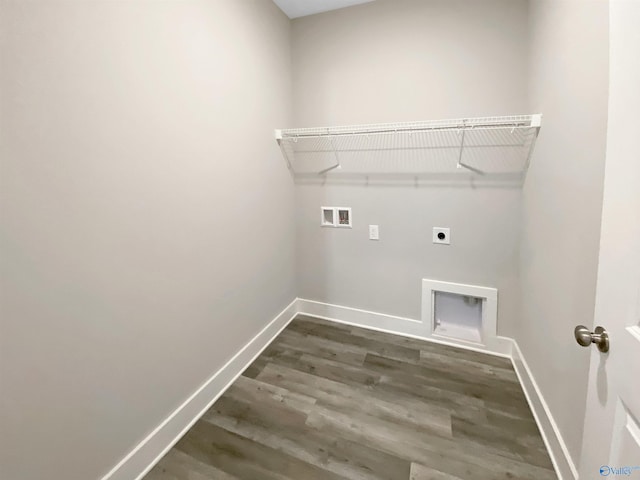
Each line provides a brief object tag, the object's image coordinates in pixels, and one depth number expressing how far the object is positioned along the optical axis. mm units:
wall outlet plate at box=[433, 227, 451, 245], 2229
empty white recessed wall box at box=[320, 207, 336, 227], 2578
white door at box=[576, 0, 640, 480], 632
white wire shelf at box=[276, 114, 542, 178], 1948
